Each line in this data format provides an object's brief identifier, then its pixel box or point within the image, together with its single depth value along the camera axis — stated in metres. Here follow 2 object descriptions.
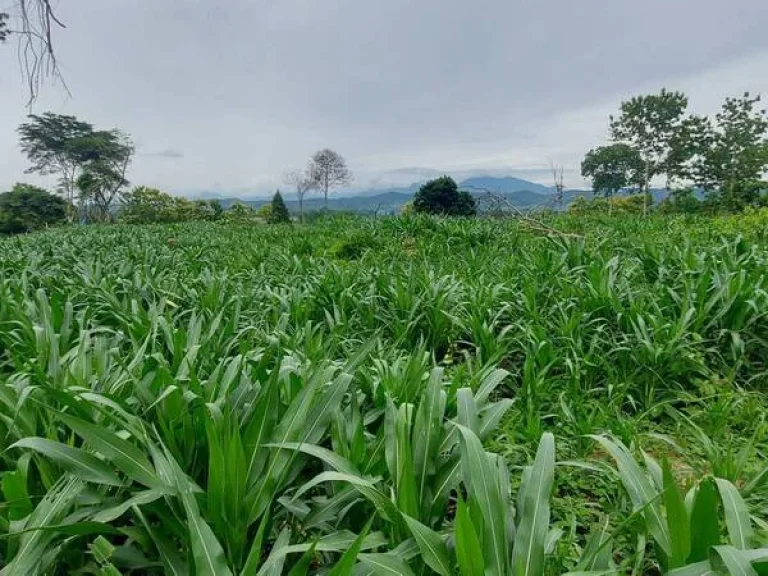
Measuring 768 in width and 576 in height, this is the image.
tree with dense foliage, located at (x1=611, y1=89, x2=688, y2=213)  30.25
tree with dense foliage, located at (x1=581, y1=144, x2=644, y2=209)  33.12
